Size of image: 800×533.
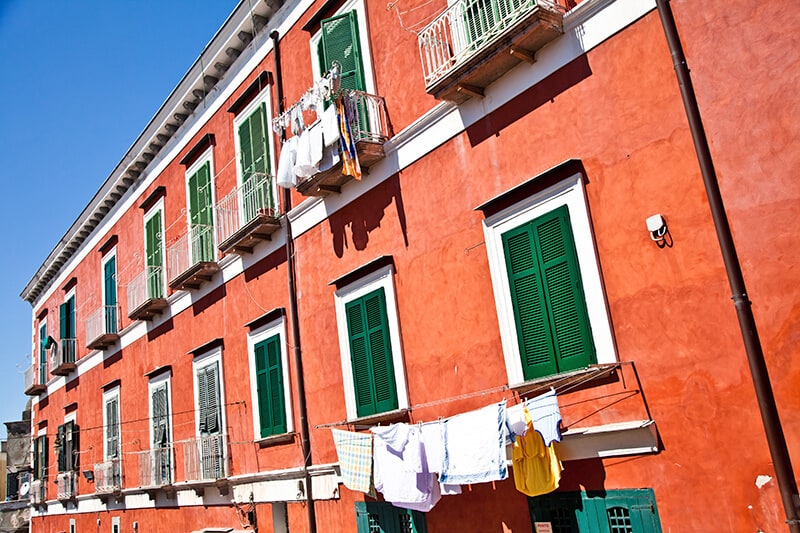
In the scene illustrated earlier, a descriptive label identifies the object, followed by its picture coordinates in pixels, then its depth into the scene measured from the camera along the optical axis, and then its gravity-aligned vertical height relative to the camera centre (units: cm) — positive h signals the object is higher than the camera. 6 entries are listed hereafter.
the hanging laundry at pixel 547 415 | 764 +11
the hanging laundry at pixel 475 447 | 805 -11
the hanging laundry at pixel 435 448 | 878 -7
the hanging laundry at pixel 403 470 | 906 -28
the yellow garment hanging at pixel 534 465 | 782 -38
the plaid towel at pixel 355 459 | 1003 -9
